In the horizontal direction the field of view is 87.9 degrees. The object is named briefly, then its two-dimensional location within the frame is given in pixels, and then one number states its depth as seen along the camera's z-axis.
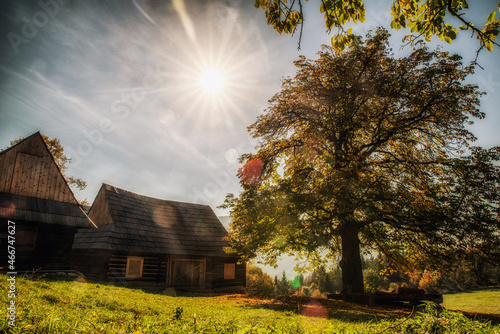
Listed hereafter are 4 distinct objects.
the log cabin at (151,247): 16.67
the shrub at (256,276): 46.87
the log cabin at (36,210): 12.41
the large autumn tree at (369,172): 11.98
